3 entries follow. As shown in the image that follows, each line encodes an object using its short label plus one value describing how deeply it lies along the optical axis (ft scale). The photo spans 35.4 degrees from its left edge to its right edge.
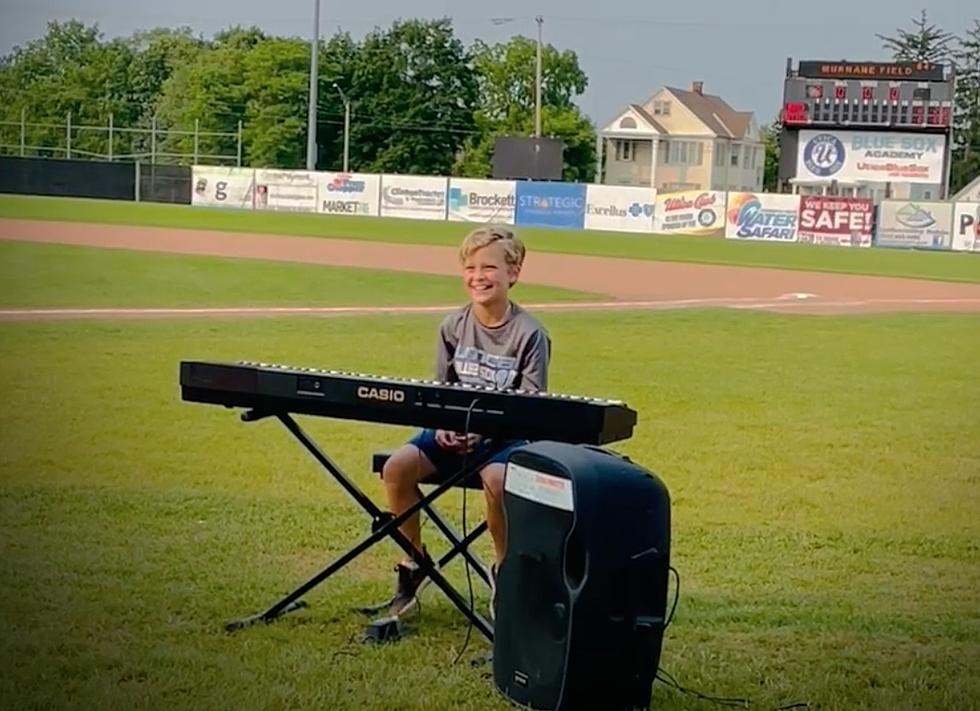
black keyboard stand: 11.08
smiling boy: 11.40
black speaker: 9.82
